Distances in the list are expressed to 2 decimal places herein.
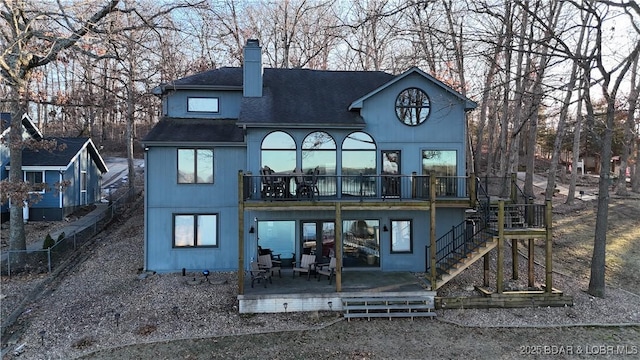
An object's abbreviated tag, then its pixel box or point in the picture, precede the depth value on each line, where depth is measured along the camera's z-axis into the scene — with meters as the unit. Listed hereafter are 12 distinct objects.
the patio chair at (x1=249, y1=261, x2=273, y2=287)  11.18
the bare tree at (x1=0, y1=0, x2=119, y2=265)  11.41
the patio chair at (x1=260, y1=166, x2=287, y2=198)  11.67
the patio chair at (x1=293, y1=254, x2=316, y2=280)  11.95
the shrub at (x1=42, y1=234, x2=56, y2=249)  13.80
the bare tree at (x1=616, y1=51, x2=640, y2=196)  20.69
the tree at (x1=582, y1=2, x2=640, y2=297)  11.05
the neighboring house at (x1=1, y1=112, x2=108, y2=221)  19.97
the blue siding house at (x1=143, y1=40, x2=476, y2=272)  12.84
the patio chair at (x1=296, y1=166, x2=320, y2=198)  11.38
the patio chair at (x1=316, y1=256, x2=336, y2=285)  11.55
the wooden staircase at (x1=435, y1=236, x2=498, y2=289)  10.88
